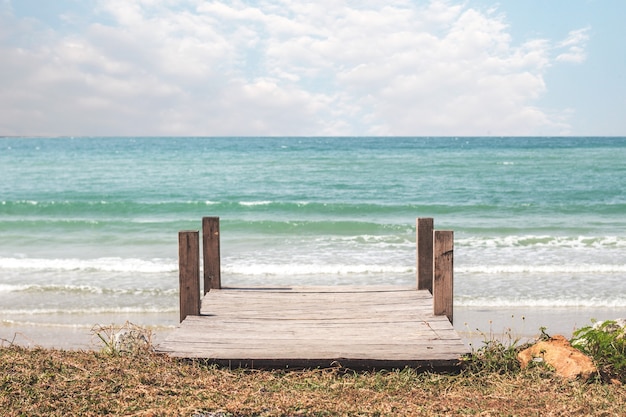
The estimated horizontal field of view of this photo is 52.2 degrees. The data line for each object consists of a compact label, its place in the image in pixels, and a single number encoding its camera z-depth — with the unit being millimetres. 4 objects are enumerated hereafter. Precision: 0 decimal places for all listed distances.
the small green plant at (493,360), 5836
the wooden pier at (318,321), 5652
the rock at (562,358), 5641
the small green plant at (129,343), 6125
